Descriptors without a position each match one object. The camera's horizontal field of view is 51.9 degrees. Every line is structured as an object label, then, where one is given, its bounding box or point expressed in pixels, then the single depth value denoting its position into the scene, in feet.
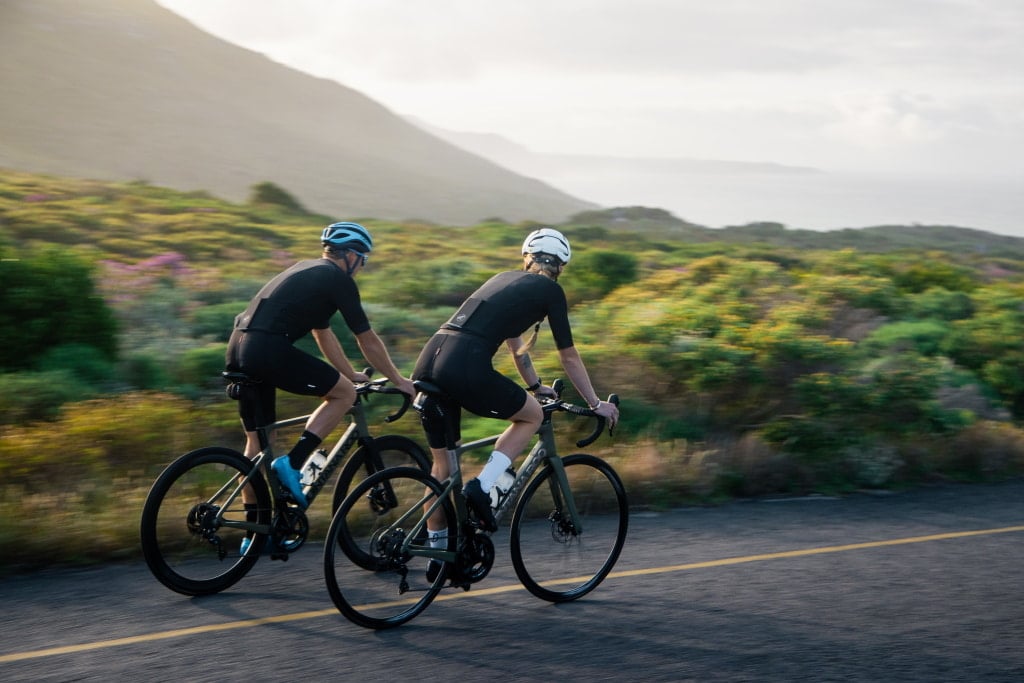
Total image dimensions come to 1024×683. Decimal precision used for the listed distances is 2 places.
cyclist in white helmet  19.52
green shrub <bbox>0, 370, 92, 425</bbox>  32.68
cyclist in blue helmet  20.92
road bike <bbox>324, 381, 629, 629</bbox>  19.36
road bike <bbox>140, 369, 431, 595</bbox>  20.10
